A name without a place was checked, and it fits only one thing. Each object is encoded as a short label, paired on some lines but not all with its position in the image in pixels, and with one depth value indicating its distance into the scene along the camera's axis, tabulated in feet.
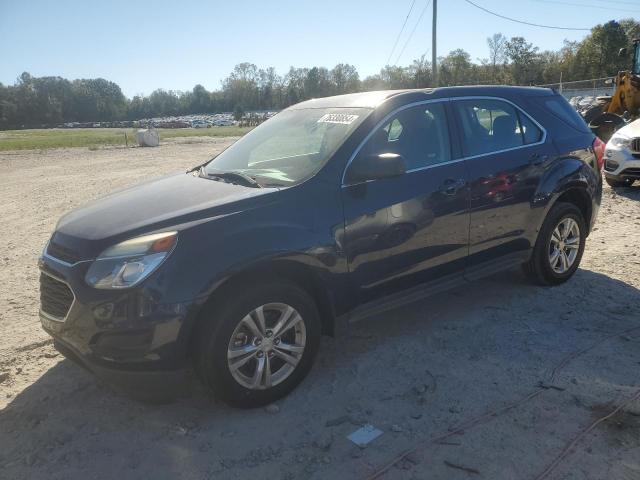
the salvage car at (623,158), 30.35
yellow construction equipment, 46.62
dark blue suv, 9.41
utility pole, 89.76
